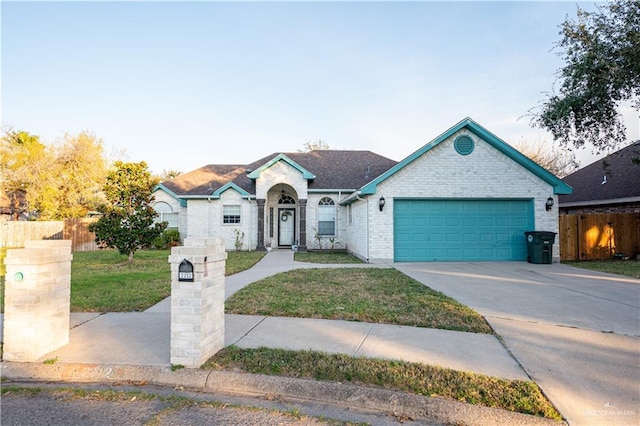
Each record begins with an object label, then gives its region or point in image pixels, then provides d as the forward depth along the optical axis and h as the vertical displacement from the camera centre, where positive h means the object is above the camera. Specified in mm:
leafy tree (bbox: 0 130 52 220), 24344 +4071
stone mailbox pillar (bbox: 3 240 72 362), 4207 -1058
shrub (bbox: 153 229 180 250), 19625 -988
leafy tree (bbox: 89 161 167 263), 12359 +440
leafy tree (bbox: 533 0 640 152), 10961 +4913
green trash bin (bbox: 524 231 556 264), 13086 -903
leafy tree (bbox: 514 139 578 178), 34156 +6685
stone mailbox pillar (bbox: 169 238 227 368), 3928 -966
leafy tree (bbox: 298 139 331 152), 46094 +10403
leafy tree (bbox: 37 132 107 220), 24547 +3175
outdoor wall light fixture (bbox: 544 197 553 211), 13906 +753
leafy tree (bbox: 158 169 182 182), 46406 +6655
